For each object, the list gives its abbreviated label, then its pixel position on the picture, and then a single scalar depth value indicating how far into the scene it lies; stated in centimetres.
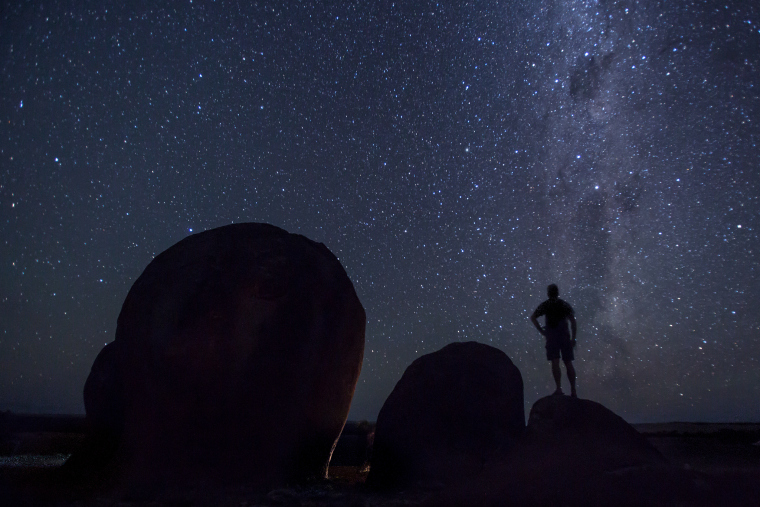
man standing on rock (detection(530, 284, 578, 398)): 778
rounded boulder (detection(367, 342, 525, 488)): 741
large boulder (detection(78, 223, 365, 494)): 686
